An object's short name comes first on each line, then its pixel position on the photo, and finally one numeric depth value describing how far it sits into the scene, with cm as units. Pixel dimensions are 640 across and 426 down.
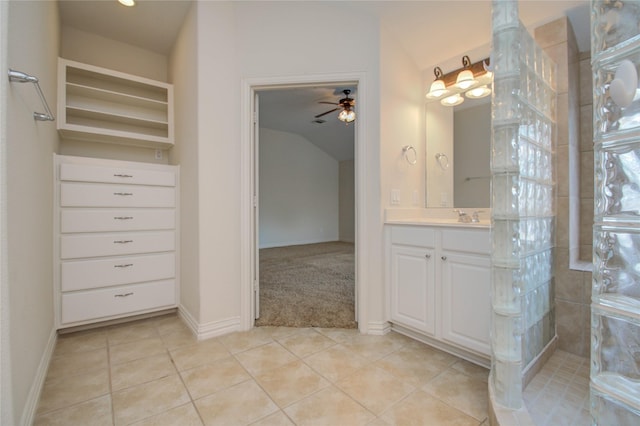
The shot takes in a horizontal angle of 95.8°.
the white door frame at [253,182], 217
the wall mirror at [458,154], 227
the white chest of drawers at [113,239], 213
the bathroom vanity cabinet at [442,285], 169
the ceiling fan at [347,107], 404
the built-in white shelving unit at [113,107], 232
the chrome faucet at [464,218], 205
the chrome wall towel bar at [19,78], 106
